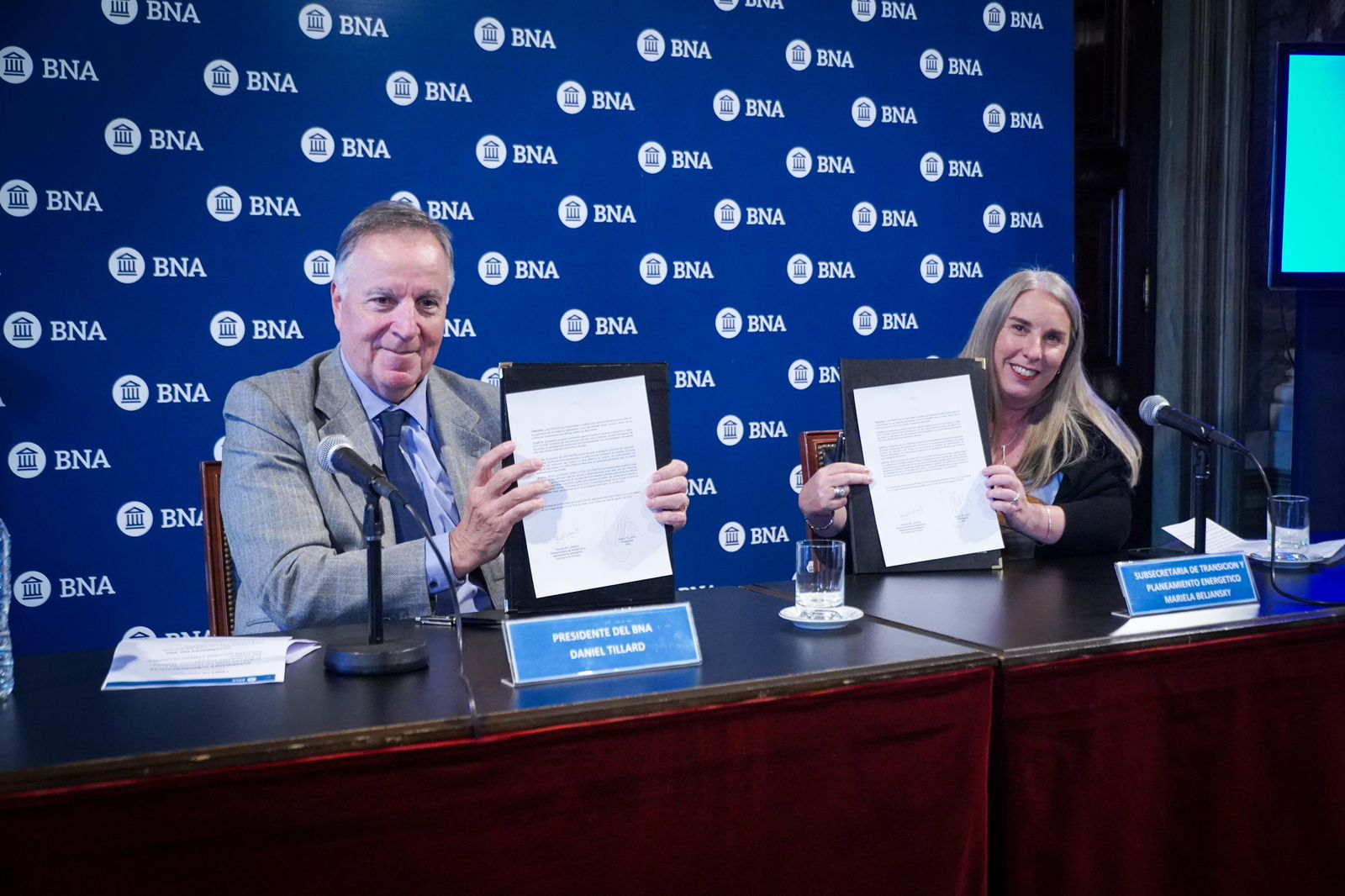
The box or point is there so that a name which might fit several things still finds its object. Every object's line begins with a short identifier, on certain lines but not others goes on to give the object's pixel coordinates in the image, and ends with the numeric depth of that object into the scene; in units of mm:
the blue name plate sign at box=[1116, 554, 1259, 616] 1565
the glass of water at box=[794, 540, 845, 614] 1560
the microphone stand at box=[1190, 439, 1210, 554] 1864
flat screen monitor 2658
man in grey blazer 1678
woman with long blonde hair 2162
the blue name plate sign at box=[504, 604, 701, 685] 1236
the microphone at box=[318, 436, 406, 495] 1286
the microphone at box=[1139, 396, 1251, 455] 1849
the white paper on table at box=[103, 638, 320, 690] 1271
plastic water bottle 1205
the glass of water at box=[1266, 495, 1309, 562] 2002
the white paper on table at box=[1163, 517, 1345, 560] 2068
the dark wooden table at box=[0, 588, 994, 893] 1002
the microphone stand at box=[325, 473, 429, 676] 1300
